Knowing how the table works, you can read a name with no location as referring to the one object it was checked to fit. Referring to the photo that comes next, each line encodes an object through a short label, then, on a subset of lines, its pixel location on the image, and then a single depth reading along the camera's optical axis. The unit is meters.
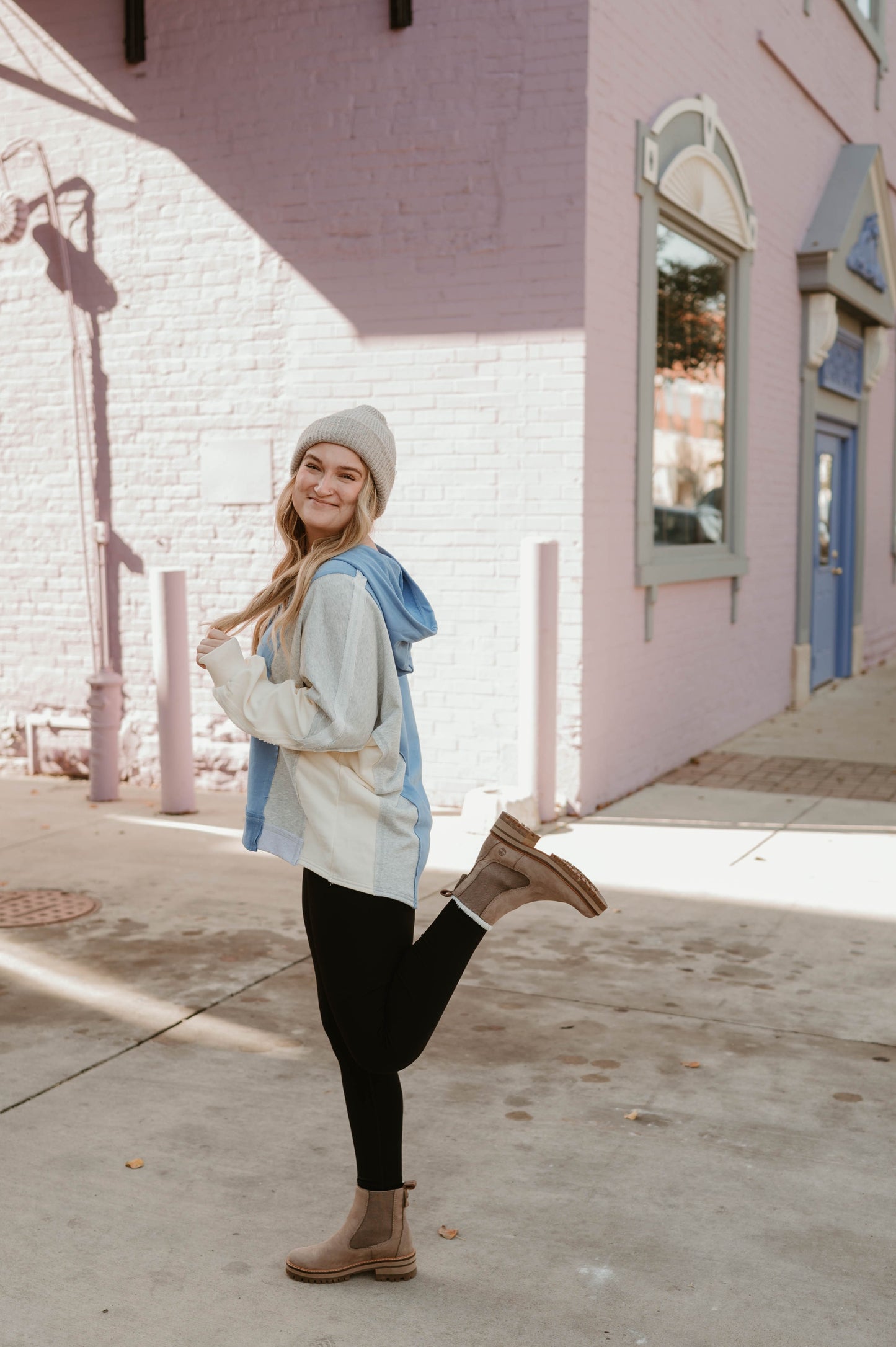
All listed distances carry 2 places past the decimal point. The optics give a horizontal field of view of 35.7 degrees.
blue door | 12.98
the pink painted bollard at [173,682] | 7.50
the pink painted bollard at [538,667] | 7.02
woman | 2.78
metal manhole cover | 5.55
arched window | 8.04
